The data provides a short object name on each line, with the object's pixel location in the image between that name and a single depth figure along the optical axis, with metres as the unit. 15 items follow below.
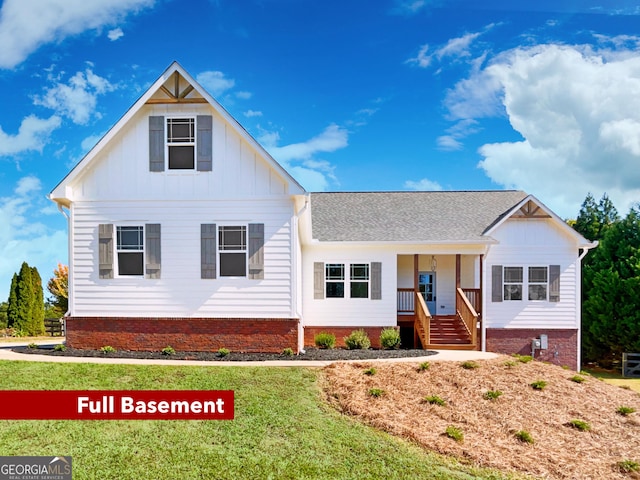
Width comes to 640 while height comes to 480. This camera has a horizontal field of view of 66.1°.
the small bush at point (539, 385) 11.05
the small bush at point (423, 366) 11.68
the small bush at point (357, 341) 16.19
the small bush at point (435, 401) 9.77
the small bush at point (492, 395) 10.18
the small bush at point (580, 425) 9.29
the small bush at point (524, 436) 8.46
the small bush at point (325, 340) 16.47
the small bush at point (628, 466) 7.77
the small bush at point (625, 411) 10.46
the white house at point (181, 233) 14.24
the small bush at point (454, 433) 8.21
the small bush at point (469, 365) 11.98
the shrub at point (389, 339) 16.39
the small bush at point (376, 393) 9.91
